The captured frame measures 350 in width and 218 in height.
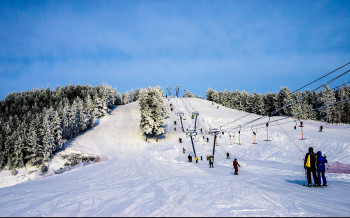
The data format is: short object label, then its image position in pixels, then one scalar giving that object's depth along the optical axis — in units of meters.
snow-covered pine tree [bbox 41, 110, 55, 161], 41.97
